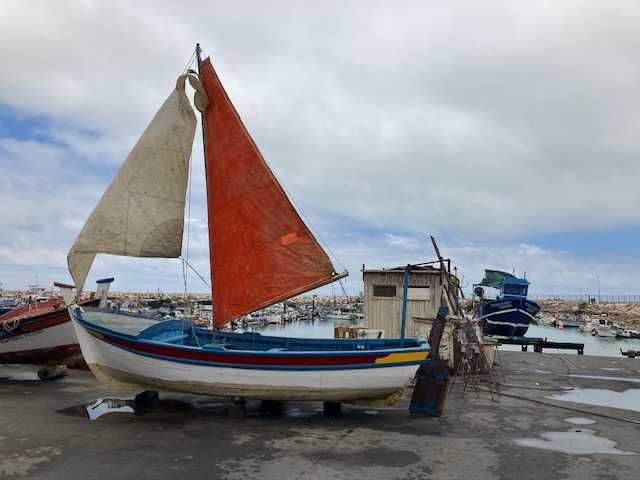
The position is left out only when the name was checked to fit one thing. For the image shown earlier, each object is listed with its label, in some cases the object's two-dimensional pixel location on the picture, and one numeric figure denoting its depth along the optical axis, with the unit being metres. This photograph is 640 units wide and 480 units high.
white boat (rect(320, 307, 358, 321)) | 103.14
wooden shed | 22.00
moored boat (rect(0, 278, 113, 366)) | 18.25
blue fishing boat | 44.06
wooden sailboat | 13.02
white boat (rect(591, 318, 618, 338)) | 72.39
